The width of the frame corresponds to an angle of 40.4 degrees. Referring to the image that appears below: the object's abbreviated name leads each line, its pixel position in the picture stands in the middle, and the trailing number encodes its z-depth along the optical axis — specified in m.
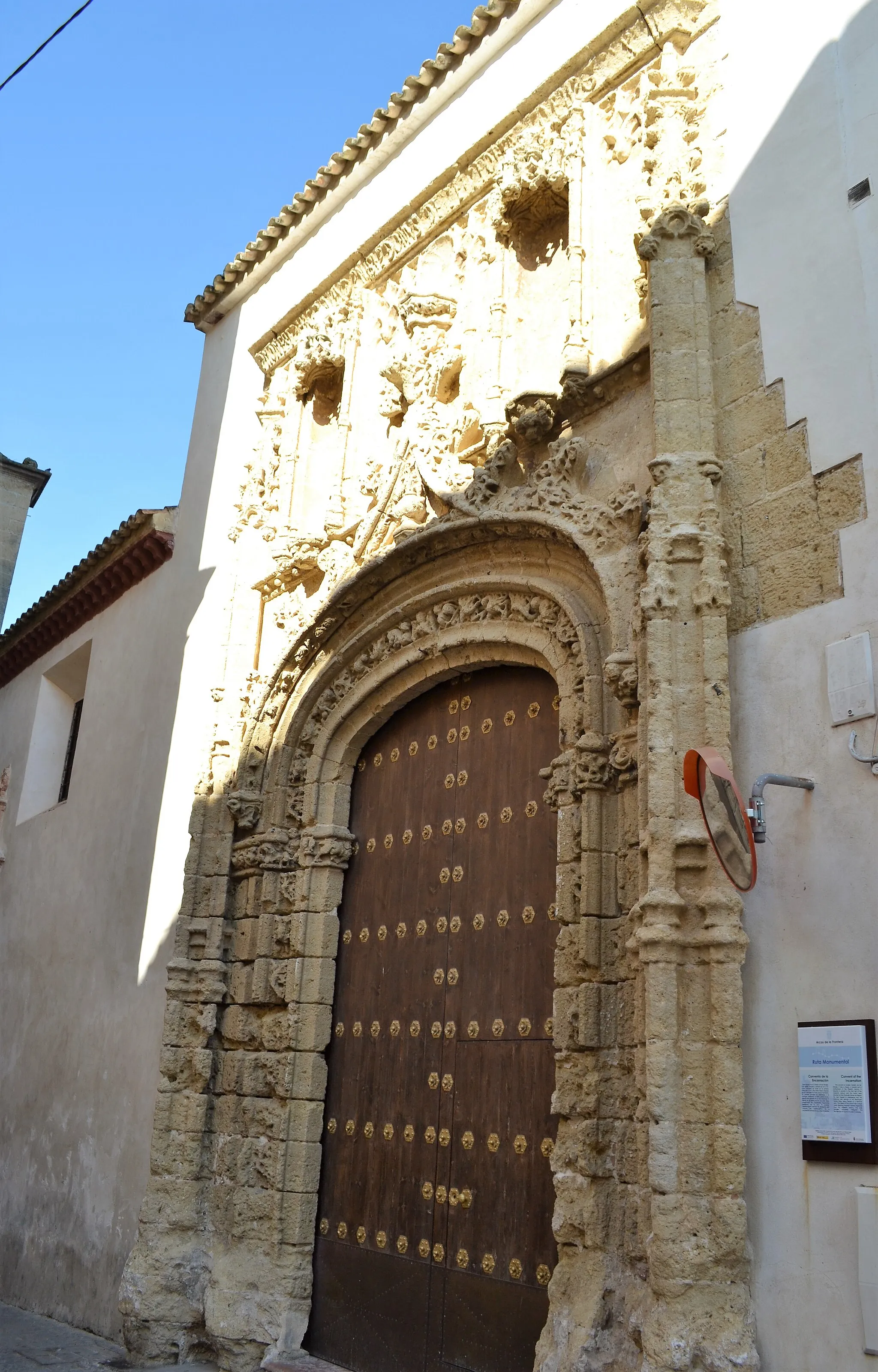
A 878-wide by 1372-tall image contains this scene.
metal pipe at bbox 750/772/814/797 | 4.06
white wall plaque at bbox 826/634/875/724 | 3.99
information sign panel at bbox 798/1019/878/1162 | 3.63
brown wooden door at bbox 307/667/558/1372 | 5.07
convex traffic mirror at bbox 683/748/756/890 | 3.79
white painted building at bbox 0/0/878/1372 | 3.87
